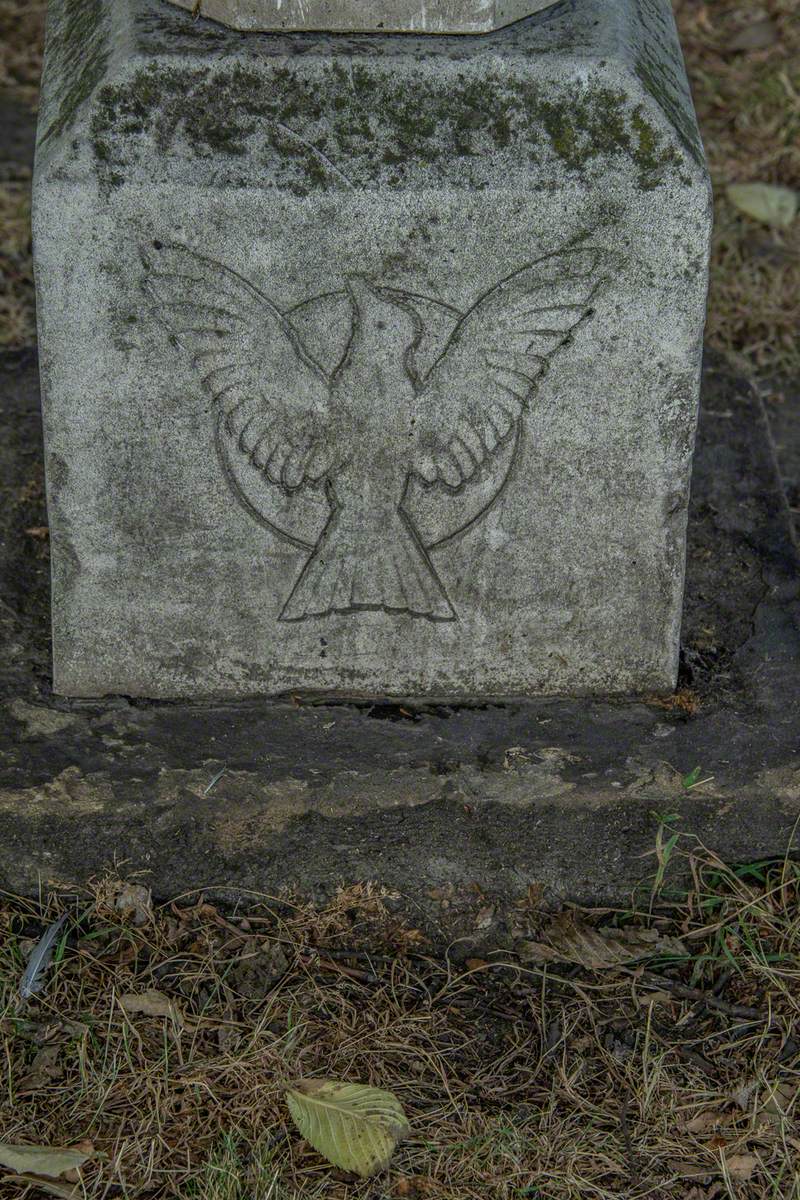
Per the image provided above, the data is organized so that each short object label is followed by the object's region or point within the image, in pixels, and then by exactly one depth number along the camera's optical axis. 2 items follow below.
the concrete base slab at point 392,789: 2.04
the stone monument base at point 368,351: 1.92
